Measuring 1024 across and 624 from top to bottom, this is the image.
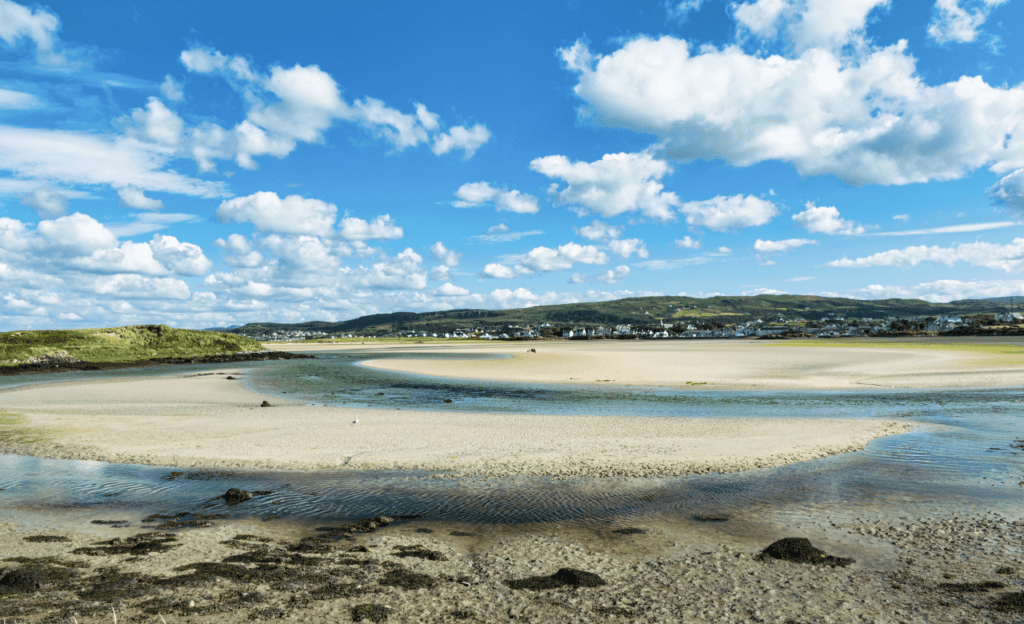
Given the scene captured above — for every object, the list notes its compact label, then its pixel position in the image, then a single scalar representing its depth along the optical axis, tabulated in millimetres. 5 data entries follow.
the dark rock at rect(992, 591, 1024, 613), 5977
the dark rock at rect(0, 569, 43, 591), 6516
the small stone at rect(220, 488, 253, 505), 10799
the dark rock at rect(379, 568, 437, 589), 6742
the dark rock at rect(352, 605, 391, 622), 5902
